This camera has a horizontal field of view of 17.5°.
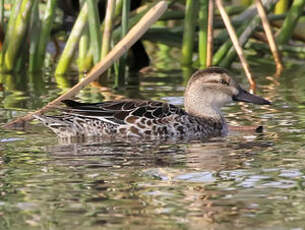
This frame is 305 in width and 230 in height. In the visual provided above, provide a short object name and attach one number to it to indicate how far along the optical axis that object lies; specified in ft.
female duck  27.73
